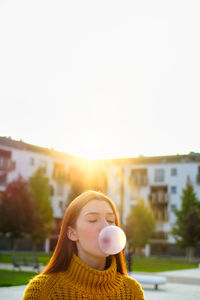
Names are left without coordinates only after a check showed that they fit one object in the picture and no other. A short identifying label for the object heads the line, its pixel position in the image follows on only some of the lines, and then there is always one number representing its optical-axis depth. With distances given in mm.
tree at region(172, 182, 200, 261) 49734
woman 2723
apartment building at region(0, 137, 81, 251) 60562
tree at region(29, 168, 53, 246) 48375
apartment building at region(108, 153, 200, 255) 66188
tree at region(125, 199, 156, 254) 53562
